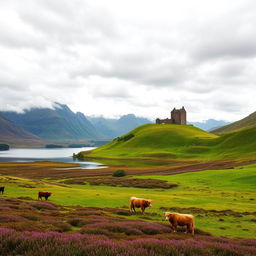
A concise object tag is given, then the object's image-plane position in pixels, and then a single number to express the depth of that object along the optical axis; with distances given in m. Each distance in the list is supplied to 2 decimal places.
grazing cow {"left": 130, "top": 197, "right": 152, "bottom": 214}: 29.69
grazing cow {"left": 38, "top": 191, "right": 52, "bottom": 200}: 38.03
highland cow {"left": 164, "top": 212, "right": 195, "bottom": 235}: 19.34
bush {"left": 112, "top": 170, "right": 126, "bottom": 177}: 101.12
